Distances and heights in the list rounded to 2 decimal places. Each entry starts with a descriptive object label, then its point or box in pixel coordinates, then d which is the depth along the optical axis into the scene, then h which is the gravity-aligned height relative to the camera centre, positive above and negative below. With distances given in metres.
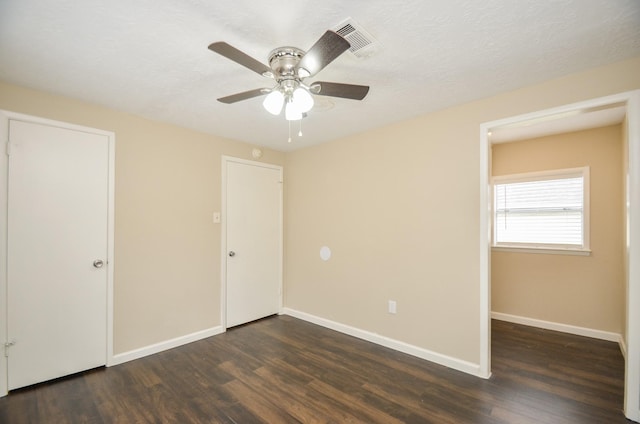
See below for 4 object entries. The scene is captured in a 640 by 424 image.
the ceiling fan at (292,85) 1.49 +0.79
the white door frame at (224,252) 3.54 -0.48
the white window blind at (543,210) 3.43 +0.07
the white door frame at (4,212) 2.18 +0.00
